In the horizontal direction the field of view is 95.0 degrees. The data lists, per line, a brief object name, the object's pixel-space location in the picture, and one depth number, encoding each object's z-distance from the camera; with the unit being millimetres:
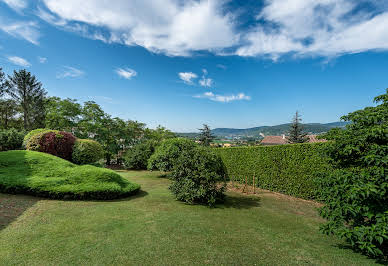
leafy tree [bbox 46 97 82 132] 18953
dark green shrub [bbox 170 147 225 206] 6586
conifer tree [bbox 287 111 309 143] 28484
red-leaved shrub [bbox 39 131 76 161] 10602
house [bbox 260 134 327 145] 41766
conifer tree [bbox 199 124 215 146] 41634
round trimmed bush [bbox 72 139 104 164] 12008
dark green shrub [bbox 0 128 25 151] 13203
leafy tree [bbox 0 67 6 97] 22909
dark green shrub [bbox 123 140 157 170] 17219
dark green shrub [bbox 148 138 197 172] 11839
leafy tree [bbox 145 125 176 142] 23297
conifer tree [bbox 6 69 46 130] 25781
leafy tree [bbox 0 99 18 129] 25555
